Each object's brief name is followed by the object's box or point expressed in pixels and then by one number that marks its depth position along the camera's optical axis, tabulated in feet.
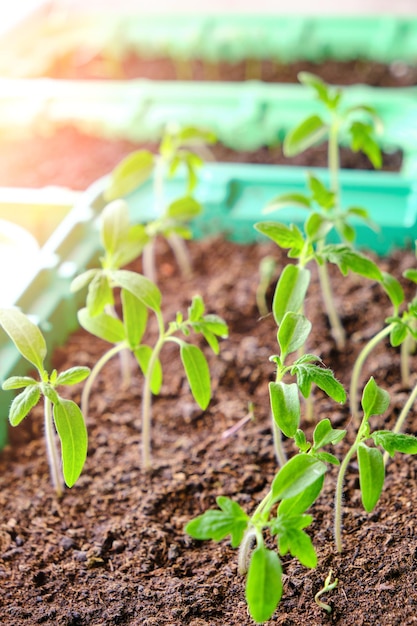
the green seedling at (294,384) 1.18
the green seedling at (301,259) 1.31
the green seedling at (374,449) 1.17
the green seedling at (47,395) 1.24
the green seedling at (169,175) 1.60
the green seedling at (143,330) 1.31
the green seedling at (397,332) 1.30
